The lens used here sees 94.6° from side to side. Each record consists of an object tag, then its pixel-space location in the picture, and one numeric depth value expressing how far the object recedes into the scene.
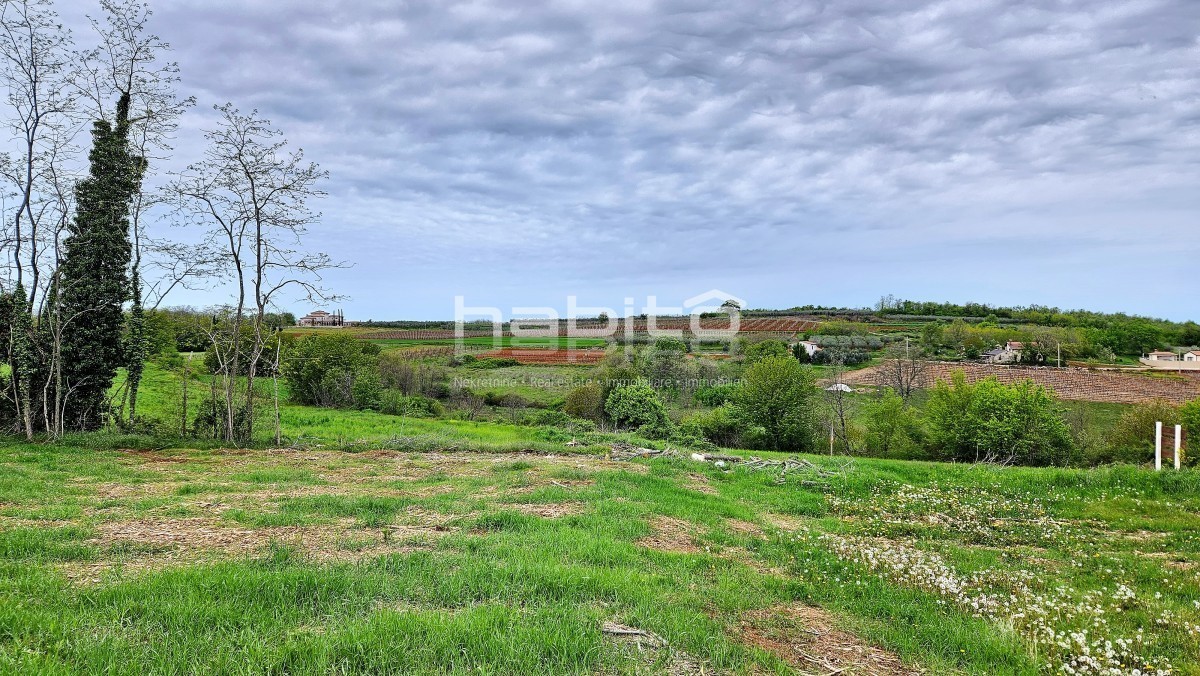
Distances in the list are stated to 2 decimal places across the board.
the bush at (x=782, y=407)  38.41
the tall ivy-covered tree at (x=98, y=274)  16.06
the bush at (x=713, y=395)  49.20
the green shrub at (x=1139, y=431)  35.16
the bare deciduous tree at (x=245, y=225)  14.91
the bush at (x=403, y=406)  38.06
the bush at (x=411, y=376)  47.31
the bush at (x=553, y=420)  29.84
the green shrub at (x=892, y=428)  38.34
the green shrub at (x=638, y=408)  34.41
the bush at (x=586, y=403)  43.91
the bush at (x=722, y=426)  38.75
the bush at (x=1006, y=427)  33.81
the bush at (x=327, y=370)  41.00
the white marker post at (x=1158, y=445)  13.60
